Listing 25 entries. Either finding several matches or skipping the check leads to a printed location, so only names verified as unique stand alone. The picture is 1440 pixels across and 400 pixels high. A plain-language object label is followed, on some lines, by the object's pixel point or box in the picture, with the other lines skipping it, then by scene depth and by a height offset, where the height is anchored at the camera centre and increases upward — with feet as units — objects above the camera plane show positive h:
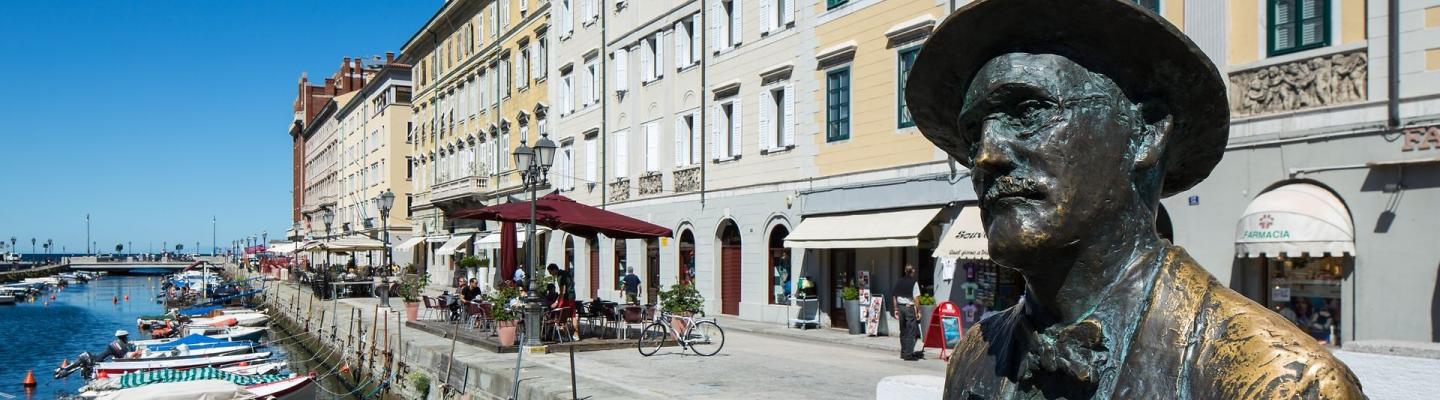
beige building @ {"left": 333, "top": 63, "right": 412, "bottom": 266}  239.71 +16.15
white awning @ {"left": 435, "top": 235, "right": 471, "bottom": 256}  169.68 -3.73
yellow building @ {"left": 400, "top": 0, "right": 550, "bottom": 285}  145.59 +17.41
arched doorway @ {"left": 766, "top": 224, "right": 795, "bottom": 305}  82.36 -3.52
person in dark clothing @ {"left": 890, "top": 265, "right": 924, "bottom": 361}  54.08 -5.39
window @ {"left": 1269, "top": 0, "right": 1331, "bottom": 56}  45.19 +8.04
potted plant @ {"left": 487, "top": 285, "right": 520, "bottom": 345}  59.82 -5.44
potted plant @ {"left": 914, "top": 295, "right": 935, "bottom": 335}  62.85 -4.93
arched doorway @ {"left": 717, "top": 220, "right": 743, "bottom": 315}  90.80 -4.01
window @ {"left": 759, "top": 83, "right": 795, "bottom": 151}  83.51 +7.72
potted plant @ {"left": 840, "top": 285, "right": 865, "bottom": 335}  70.13 -5.86
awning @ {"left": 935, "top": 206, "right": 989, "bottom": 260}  59.93 -1.11
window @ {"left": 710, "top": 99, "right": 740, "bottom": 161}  90.79 +7.35
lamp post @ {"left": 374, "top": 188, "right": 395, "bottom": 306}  108.88 +1.70
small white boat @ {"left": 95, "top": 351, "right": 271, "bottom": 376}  82.33 -10.85
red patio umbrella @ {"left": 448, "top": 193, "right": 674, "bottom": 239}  65.57 +0.22
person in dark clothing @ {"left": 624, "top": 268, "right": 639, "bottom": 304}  91.86 -5.50
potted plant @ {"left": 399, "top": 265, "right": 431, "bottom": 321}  87.40 -5.95
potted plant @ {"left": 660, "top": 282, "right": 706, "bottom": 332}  59.57 -4.42
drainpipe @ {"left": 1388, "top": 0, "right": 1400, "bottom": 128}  41.93 +5.99
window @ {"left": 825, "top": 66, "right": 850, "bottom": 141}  75.56 +7.98
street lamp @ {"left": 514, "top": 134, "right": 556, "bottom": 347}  62.39 +3.44
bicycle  58.39 -6.36
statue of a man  5.34 +0.10
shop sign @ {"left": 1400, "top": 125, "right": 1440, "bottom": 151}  41.19 +2.99
